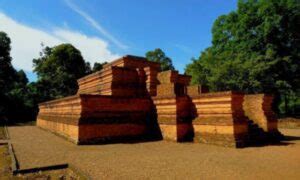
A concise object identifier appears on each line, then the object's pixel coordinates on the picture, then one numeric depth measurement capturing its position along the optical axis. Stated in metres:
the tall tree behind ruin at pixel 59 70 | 39.66
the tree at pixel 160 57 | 51.59
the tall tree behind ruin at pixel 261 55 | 25.55
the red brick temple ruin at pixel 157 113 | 9.79
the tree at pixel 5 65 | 37.82
